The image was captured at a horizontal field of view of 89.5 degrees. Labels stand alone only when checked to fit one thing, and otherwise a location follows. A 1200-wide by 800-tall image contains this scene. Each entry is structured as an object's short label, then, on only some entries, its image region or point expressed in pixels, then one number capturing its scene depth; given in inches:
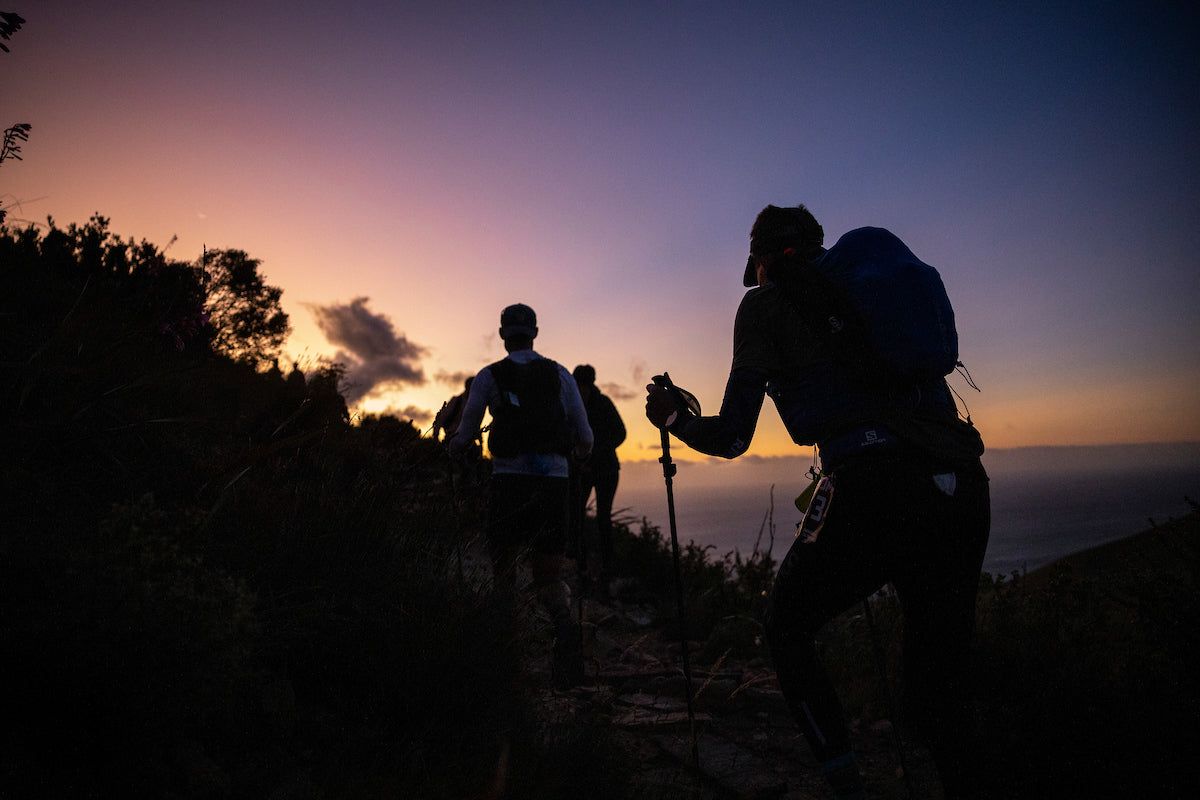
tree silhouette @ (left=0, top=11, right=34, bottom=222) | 92.6
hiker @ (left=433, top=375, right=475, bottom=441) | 180.3
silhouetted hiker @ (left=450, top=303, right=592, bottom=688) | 160.6
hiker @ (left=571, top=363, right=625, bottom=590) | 288.7
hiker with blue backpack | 71.1
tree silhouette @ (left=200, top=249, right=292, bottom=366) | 505.7
